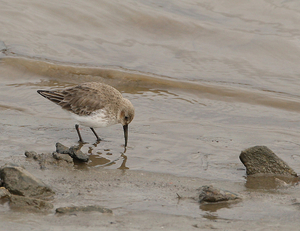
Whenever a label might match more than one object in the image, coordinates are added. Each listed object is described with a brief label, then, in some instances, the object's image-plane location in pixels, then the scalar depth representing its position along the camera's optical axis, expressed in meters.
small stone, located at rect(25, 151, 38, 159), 11.16
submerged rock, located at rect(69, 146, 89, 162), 11.37
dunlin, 13.70
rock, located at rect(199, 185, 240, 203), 8.84
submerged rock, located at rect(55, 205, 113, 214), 7.92
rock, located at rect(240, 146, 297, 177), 10.97
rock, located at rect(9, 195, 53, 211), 8.22
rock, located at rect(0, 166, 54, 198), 8.70
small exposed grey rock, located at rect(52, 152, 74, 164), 11.04
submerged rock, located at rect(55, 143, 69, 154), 11.49
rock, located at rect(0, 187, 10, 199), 8.45
